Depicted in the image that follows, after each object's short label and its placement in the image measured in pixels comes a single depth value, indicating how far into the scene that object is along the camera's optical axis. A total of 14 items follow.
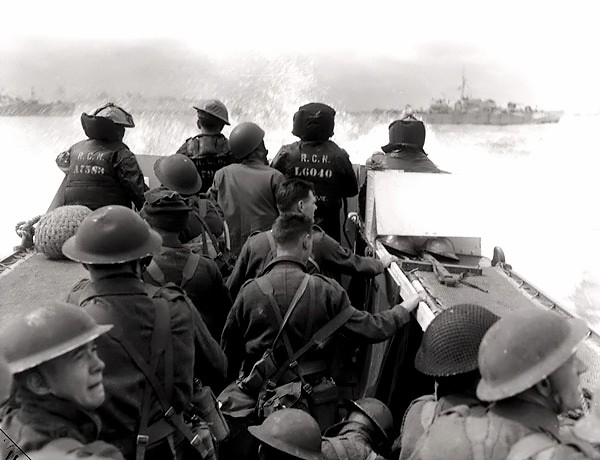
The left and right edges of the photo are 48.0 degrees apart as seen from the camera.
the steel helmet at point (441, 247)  4.67
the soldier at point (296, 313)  3.38
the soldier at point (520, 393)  1.96
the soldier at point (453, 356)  2.29
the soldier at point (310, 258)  4.04
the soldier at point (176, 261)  3.61
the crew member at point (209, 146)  5.86
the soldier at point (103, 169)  5.29
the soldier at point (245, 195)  4.99
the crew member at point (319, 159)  5.45
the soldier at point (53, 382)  1.94
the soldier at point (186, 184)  4.49
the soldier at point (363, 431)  3.09
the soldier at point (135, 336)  2.47
